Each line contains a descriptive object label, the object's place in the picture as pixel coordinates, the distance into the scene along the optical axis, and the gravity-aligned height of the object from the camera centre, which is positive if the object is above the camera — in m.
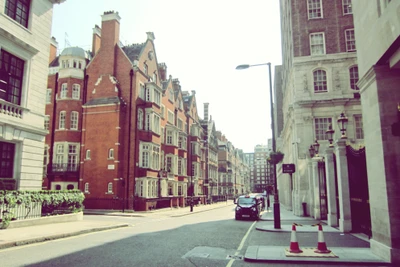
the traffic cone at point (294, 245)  9.40 -1.91
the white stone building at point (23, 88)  16.52 +5.33
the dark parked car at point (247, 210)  23.14 -2.08
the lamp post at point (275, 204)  16.44 -1.20
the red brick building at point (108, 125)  32.34 +6.14
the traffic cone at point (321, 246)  9.37 -1.92
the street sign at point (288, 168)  17.39 +0.75
